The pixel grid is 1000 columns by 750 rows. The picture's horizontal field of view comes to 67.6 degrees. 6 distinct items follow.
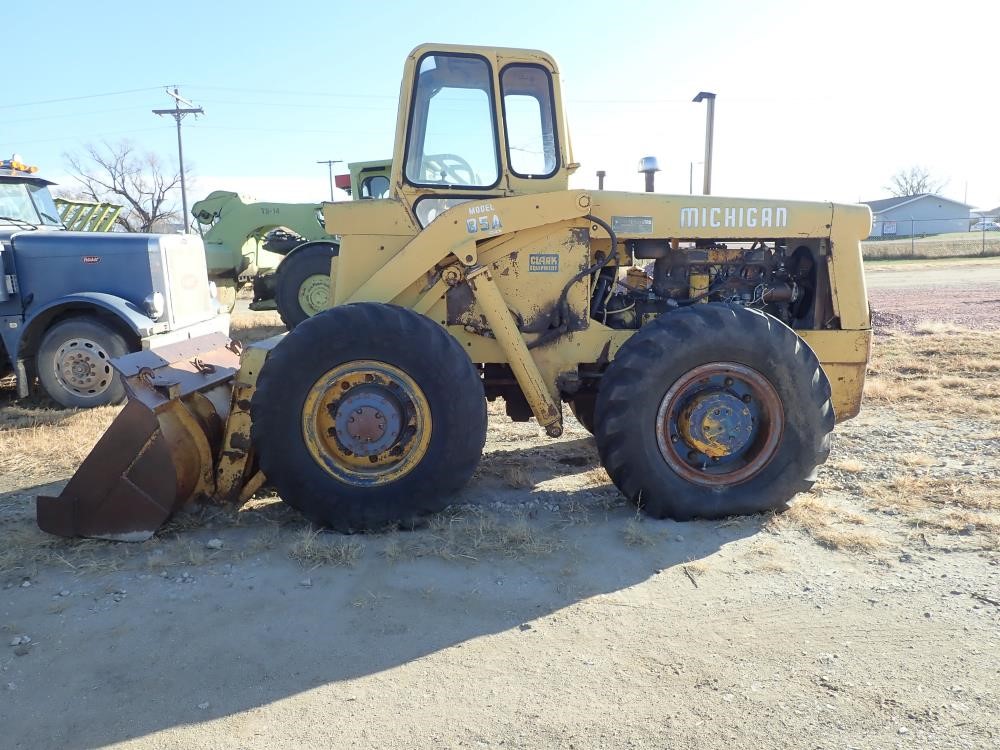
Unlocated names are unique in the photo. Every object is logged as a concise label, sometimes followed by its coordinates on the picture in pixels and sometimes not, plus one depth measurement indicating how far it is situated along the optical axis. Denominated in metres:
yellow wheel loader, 4.00
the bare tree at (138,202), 42.12
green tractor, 12.43
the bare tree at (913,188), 83.28
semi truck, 7.35
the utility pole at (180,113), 37.12
